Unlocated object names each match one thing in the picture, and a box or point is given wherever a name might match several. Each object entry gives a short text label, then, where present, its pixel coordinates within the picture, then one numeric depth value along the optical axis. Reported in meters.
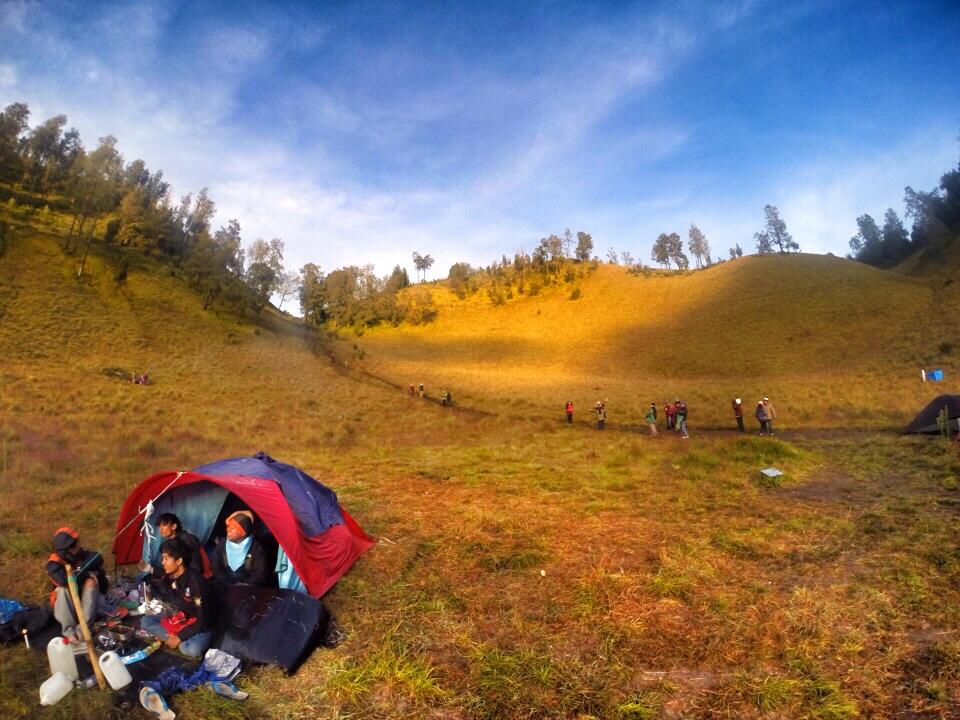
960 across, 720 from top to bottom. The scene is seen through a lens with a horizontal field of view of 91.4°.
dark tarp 6.02
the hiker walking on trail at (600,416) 27.86
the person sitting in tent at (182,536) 7.12
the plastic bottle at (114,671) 5.45
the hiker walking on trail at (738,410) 24.66
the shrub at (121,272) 57.77
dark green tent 17.09
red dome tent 7.85
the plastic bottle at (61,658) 5.54
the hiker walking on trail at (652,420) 24.43
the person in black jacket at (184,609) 6.32
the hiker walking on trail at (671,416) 25.89
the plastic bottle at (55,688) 5.25
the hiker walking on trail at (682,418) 23.75
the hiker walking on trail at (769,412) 23.32
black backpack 6.42
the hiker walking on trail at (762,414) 23.42
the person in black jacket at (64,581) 6.38
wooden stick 5.50
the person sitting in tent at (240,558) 7.30
